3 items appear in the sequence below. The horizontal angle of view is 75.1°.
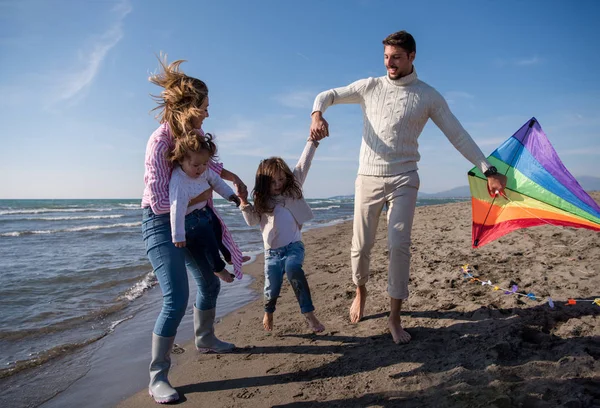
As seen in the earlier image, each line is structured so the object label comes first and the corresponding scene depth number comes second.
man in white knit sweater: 3.19
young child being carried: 2.60
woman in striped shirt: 2.60
